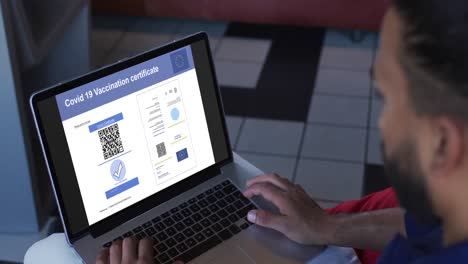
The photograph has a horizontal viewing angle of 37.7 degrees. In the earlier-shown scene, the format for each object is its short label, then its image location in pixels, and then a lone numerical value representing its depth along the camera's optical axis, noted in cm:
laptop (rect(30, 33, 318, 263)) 119
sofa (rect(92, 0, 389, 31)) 334
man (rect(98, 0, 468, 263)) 73
